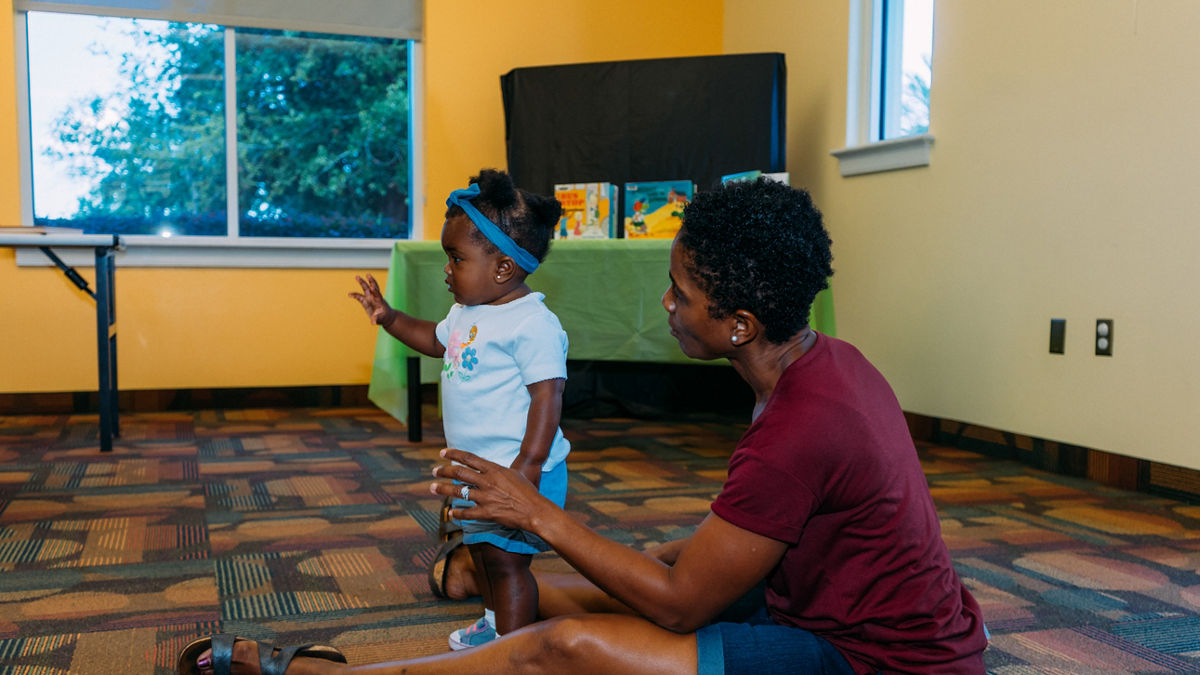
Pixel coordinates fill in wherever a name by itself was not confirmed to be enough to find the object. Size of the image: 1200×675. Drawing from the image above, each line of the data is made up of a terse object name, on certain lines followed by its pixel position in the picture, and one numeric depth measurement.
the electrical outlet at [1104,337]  2.90
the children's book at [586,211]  3.60
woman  0.96
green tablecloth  3.13
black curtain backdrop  4.02
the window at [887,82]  3.69
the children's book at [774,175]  3.39
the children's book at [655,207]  3.63
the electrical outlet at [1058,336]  3.05
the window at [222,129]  4.28
